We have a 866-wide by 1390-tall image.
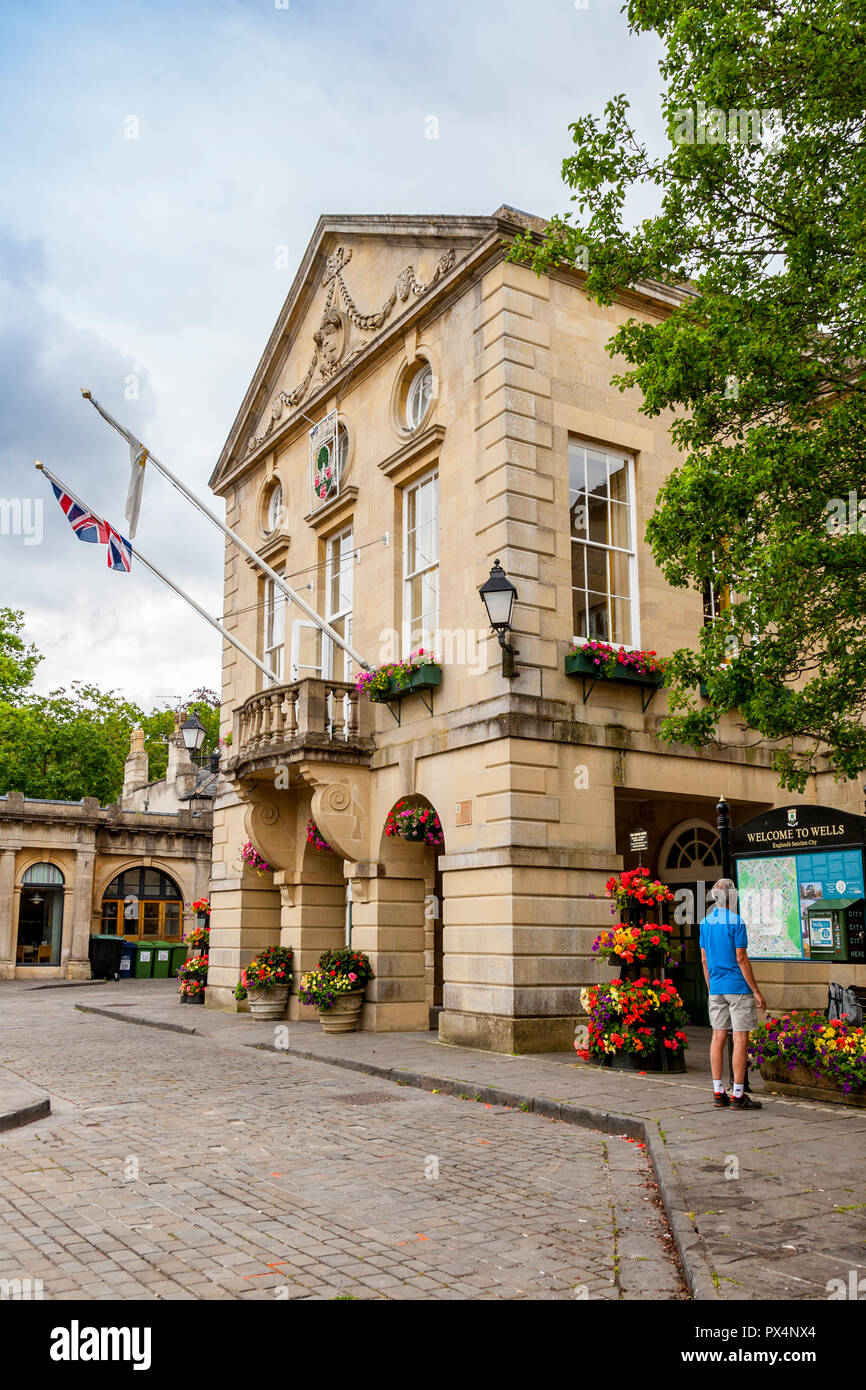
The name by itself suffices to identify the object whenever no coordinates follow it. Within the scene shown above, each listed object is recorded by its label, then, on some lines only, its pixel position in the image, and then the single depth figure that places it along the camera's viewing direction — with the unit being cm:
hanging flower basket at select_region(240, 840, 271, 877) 2052
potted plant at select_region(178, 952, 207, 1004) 2392
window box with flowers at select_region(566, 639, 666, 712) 1490
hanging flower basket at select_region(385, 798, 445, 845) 1628
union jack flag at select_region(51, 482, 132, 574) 1825
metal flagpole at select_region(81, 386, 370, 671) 1666
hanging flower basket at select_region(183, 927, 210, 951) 2481
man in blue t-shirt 1001
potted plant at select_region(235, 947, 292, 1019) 1912
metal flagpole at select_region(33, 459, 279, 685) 1841
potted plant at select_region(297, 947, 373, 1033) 1644
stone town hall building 1444
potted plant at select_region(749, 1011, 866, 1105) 992
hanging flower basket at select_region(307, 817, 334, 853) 1862
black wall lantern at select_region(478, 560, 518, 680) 1380
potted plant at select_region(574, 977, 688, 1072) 1233
